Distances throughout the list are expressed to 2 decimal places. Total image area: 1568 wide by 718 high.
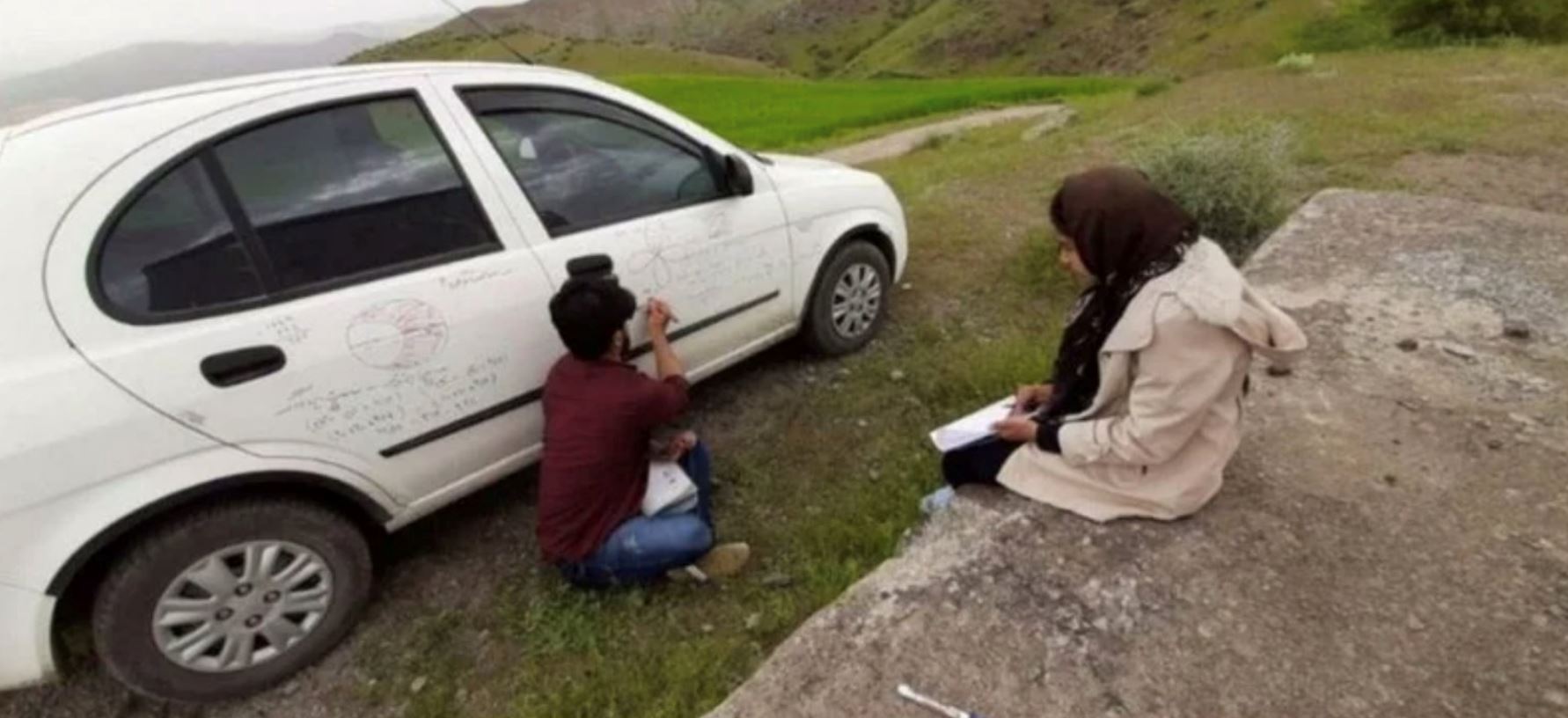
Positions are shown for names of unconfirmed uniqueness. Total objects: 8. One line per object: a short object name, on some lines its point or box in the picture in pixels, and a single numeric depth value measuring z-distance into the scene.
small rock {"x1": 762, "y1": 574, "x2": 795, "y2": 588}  3.03
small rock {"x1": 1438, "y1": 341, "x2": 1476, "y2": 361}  3.54
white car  2.25
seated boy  2.80
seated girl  2.10
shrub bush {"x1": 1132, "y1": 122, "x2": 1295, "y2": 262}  5.45
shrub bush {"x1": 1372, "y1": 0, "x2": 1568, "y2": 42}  17.98
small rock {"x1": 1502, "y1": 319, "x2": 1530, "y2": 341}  3.66
